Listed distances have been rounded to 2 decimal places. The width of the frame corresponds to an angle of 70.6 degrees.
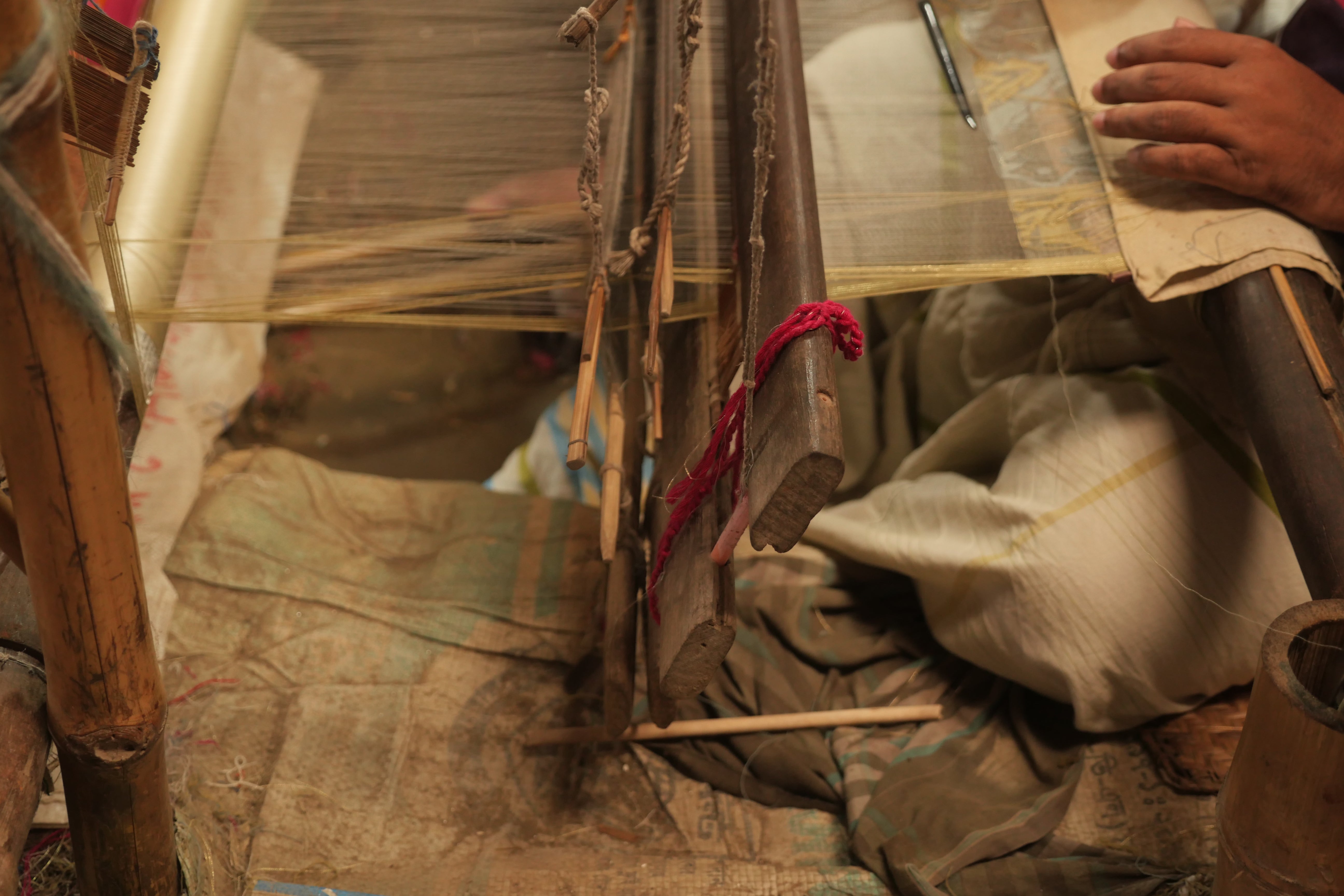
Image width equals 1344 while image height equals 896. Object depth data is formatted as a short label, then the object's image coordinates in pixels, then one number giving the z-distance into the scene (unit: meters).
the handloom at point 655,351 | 0.77
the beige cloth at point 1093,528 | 1.36
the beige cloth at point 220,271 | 1.41
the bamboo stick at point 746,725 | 1.51
